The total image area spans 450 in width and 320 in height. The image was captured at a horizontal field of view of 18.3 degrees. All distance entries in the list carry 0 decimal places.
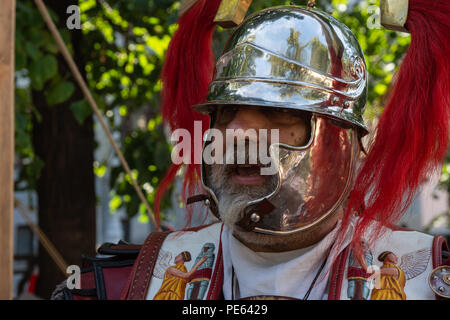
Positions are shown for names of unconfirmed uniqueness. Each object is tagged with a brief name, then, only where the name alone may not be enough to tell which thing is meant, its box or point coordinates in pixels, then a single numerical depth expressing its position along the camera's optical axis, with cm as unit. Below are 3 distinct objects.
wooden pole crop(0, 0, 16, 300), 194
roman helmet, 190
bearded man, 191
